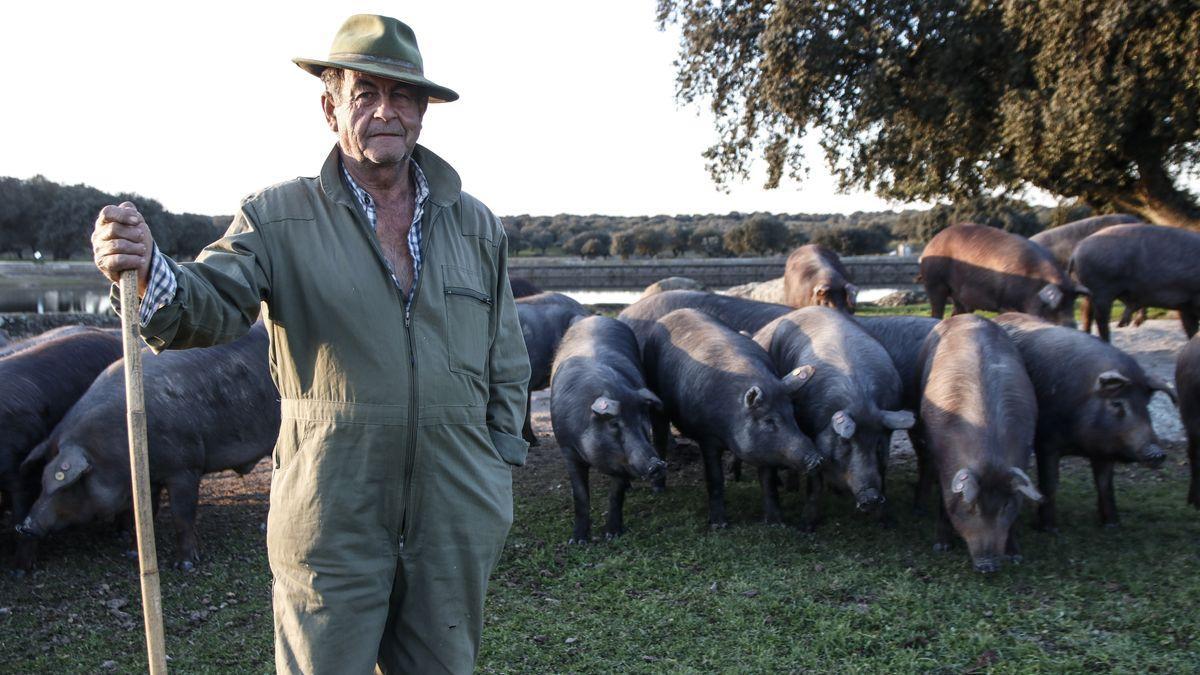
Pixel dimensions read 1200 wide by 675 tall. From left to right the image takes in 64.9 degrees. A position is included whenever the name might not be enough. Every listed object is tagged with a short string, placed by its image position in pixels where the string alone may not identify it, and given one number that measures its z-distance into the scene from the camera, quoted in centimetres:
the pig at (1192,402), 761
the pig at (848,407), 712
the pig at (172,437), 673
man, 293
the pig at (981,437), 634
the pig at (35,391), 733
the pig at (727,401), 743
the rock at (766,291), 1702
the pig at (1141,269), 1263
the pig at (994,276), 1237
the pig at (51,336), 895
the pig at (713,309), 1043
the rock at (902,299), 2322
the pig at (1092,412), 710
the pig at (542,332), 1057
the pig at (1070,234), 1653
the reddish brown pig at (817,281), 1337
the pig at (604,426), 725
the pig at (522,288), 1400
